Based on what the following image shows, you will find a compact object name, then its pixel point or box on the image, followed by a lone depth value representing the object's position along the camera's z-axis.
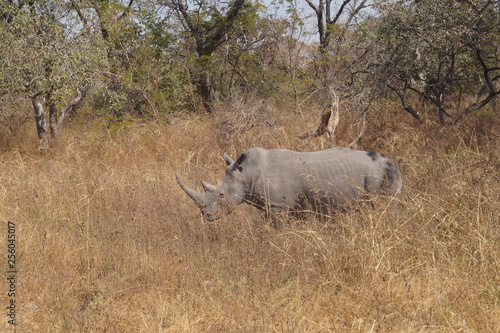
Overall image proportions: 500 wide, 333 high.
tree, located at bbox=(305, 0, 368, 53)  32.00
